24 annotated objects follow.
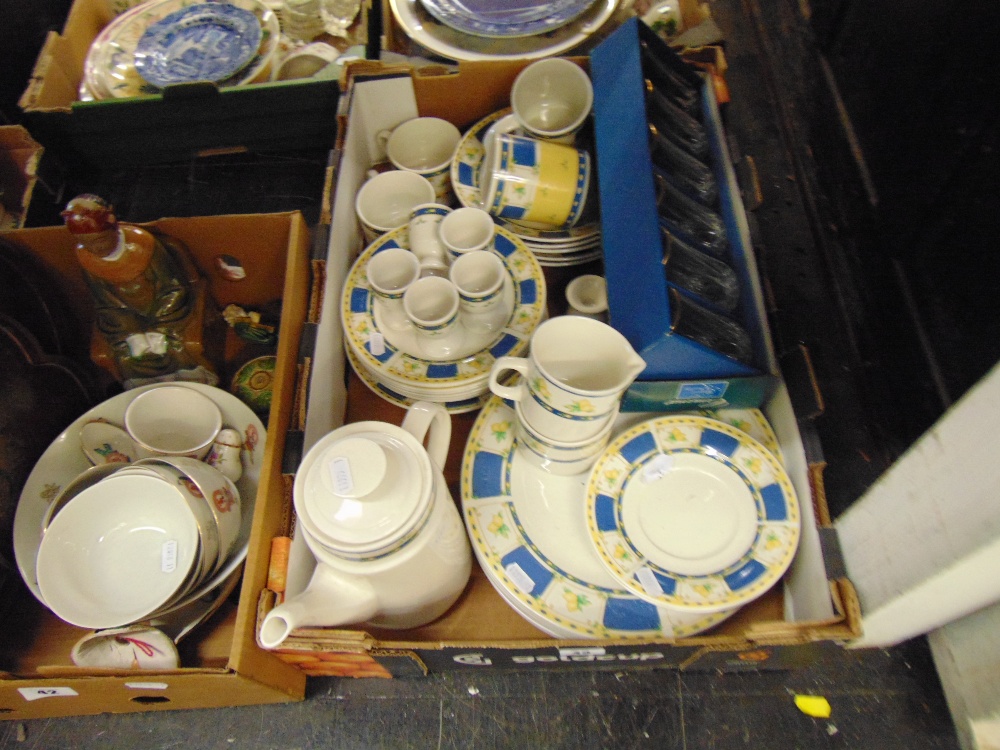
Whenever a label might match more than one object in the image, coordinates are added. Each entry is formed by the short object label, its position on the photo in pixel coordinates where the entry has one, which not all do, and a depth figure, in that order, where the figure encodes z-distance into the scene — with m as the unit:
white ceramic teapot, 0.53
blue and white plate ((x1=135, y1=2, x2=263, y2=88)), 1.02
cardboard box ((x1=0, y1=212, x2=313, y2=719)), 0.62
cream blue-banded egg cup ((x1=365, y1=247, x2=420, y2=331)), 0.81
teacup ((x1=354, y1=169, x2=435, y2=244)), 0.94
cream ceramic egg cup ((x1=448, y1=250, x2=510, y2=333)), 0.77
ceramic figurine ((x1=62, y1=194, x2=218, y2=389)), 0.76
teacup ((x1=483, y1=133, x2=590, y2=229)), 0.84
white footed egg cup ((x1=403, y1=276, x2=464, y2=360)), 0.76
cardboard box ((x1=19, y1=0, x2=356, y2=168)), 0.96
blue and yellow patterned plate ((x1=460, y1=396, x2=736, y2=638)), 0.69
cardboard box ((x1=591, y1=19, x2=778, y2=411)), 0.69
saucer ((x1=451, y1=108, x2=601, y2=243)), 0.89
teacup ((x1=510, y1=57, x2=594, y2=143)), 0.90
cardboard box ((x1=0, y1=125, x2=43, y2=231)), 0.95
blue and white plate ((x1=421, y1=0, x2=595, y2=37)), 1.00
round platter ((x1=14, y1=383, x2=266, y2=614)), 0.74
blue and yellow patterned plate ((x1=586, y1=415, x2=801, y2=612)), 0.68
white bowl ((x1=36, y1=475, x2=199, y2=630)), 0.65
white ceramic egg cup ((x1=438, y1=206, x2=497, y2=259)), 0.82
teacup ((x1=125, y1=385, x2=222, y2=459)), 0.78
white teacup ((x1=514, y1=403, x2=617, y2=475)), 0.72
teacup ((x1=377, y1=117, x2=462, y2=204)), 1.00
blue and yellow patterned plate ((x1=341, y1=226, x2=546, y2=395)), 0.79
